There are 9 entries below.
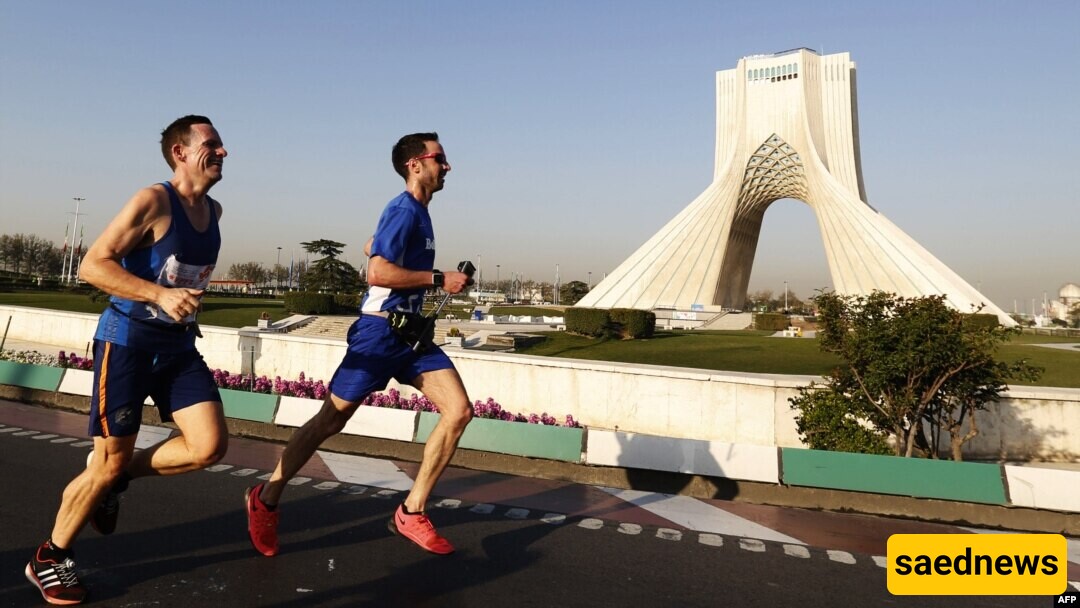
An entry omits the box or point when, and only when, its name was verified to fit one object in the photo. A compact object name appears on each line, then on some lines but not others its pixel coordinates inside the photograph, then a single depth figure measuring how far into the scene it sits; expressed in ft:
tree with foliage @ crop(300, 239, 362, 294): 200.64
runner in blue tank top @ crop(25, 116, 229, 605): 10.11
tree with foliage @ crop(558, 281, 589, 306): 328.49
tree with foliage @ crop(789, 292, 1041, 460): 24.35
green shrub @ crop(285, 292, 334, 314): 123.75
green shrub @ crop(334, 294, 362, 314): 137.18
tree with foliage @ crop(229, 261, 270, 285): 441.27
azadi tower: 178.40
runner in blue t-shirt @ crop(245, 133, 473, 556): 12.73
